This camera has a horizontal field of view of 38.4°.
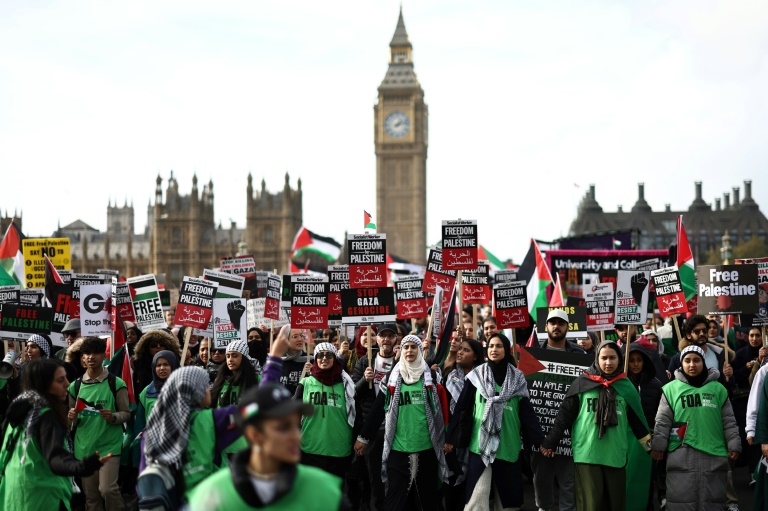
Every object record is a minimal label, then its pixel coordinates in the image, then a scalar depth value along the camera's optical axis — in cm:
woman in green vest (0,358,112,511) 545
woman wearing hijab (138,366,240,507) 481
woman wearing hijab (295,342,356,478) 788
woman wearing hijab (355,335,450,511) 768
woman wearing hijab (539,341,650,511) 720
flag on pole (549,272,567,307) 1321
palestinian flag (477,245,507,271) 2088
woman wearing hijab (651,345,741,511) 733
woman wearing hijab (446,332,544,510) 752
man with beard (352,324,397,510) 855
